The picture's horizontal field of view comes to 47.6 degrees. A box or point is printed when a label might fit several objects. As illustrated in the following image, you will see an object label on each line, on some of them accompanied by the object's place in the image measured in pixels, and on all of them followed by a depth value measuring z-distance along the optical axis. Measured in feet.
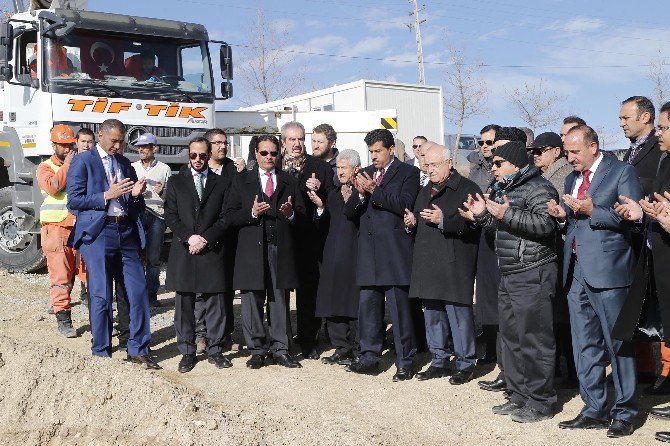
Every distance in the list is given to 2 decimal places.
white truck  33.86
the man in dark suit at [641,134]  18.21
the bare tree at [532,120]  113.68
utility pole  129.08
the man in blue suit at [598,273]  15.74
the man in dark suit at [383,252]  20.68
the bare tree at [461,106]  115.14
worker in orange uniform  26.32
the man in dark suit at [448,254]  19.86
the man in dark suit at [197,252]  21.91
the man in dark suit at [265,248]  21.88
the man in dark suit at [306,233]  22.97
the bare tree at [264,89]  108.37
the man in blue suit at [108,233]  21.42
